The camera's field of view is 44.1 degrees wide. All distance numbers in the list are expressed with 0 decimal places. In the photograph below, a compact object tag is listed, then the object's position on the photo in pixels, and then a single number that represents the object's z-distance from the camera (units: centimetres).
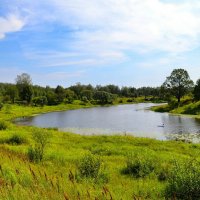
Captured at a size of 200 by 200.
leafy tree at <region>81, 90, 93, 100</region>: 12554
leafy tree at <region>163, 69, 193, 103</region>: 7650
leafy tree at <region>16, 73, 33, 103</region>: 9939
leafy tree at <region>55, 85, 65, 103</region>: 10986
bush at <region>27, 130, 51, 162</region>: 1197
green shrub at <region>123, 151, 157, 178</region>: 1104
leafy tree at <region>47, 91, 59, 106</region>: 10497
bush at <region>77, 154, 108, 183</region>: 930
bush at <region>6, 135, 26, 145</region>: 2067
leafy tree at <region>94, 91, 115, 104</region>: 11959
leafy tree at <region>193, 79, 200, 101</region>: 6754
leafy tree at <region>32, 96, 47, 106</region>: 9848
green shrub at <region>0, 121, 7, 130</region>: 3203
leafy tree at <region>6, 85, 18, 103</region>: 9972
